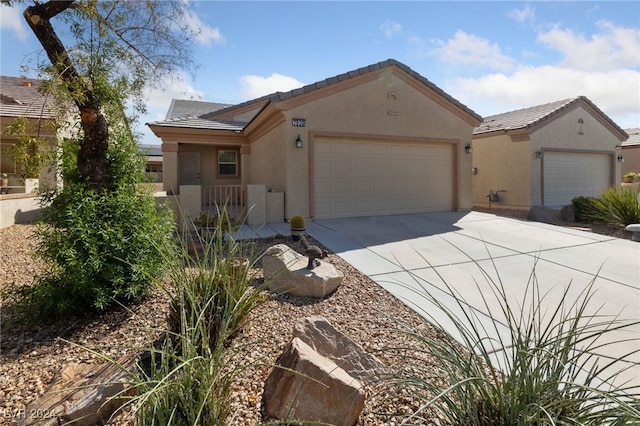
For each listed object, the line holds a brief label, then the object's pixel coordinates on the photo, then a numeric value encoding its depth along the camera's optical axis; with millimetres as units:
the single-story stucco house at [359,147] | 9906
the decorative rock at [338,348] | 2689
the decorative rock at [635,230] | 8109
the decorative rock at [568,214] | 12027
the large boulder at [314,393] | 2311
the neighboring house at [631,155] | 21578
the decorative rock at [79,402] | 2248
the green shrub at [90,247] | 3455
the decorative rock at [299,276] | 4469
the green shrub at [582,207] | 11656
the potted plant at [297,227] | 7527
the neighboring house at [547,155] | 14602
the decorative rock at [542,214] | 11898
